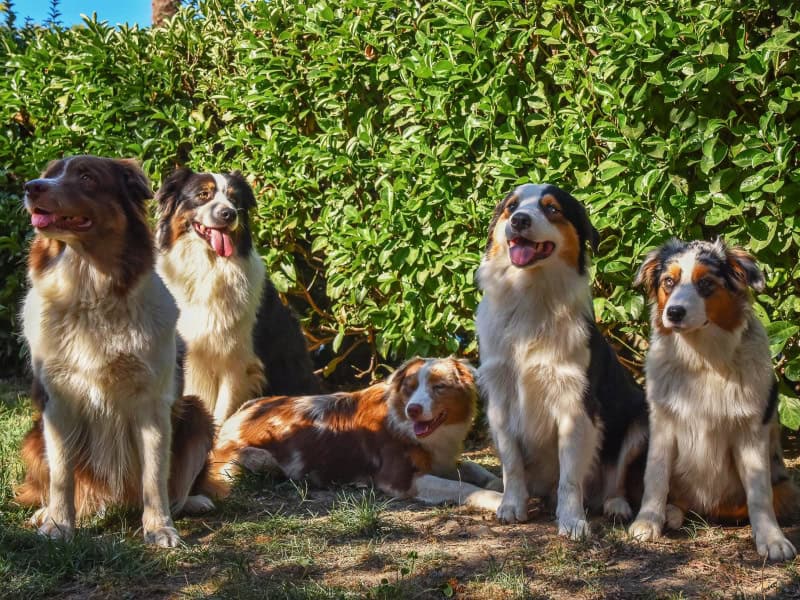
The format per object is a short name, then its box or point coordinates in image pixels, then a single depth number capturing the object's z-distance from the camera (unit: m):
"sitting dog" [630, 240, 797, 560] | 4.45
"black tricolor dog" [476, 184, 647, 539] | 4.81
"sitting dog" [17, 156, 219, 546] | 4.35
